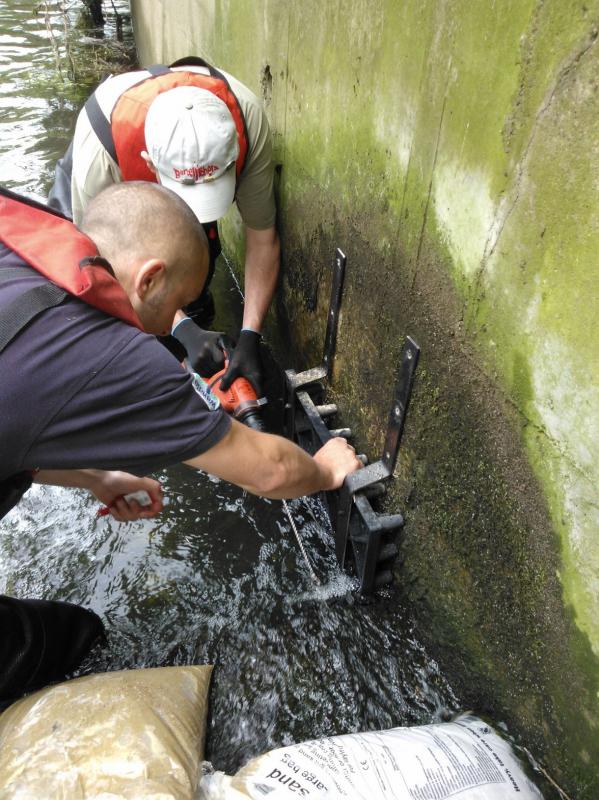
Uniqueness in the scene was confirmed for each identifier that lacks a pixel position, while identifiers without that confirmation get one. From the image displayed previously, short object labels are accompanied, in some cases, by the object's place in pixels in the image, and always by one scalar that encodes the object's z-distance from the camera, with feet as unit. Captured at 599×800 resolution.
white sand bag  4.49
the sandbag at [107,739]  4.57
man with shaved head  4.01
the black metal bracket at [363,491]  6.98
